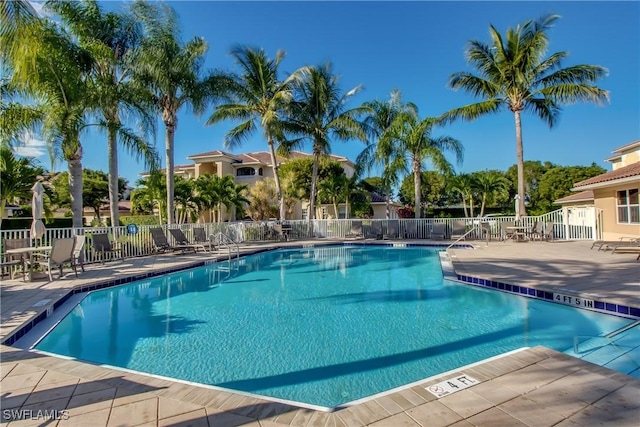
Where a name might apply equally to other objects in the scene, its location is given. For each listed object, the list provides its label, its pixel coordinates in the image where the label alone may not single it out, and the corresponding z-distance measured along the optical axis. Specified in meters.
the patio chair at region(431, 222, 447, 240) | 18.39
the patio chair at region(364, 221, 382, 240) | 19.33
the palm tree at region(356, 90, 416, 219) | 19.78
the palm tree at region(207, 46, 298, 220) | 18.50
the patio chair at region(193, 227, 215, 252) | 15.51
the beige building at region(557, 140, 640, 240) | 13.07
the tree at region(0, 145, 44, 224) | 15.39
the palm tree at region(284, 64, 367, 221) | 19.98
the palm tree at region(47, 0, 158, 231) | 12.02
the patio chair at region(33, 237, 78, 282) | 7.91
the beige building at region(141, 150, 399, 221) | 31.75
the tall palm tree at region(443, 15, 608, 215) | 16.42
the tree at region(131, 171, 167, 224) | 21.91
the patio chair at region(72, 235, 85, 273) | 9.25
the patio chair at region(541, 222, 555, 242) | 15.97
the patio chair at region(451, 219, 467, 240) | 18.05
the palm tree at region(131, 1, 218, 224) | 13.34
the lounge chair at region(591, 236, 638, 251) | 11.35
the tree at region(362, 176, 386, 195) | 21.66
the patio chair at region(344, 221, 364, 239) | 20.58
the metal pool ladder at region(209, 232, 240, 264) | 15.77
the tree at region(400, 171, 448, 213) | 43.03
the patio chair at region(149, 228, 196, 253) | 12.87
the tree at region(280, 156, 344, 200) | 28.95
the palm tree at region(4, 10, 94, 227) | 10.36
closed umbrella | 8.57
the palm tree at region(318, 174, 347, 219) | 25.91
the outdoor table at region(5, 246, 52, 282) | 7.84
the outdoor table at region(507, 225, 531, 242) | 16.31
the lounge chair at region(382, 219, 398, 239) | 19.53
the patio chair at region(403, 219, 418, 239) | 19.42
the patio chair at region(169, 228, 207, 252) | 13.68
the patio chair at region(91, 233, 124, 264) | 10.45
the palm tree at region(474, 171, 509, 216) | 28.02
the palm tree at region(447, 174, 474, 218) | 28.55
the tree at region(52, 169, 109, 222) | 32.91
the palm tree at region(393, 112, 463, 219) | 19.14
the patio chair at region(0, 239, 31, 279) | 8.18
